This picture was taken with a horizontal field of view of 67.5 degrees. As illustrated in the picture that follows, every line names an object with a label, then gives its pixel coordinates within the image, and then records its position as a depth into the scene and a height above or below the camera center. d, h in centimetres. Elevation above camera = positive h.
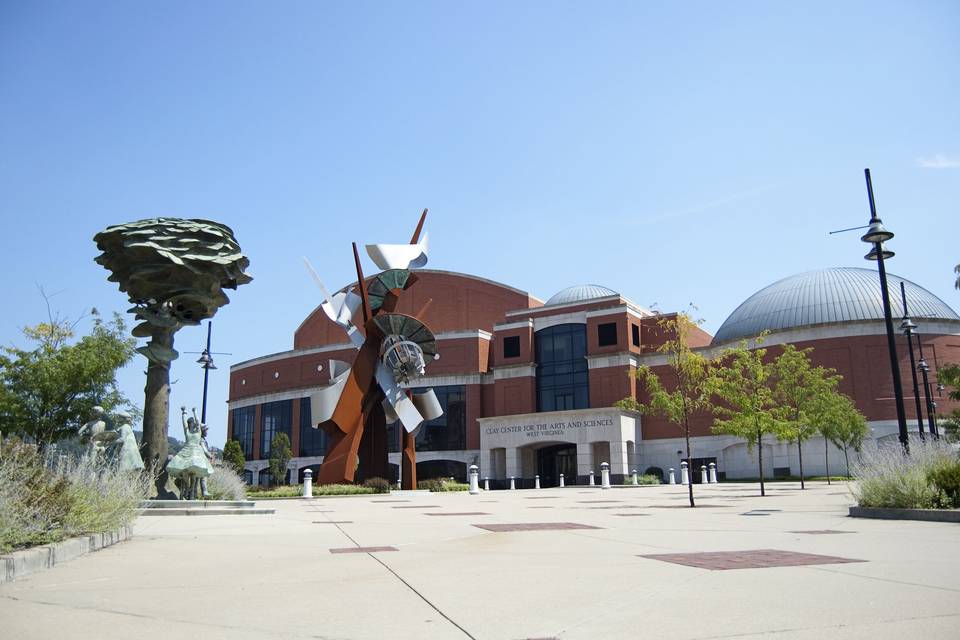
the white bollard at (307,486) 2993 -146
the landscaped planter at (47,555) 628 -97
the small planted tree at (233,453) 4797 -3
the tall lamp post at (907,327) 3281 +488
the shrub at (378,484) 3484 -171
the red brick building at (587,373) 4962 +540
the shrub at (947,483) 1235 -84
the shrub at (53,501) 719 -52
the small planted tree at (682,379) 2067 +179
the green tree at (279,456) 5272 -33
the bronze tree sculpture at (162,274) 1747 +440
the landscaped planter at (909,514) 1161 -134
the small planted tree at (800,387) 2961 +208
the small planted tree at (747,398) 2398 +136
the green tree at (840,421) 3144 +75
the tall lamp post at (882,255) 1925 +510
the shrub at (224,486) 1967 -93
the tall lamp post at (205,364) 3653 +449
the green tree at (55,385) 3259 +329
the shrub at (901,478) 1263 -78
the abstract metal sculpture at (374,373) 3456 +376
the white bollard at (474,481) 3569 -170
